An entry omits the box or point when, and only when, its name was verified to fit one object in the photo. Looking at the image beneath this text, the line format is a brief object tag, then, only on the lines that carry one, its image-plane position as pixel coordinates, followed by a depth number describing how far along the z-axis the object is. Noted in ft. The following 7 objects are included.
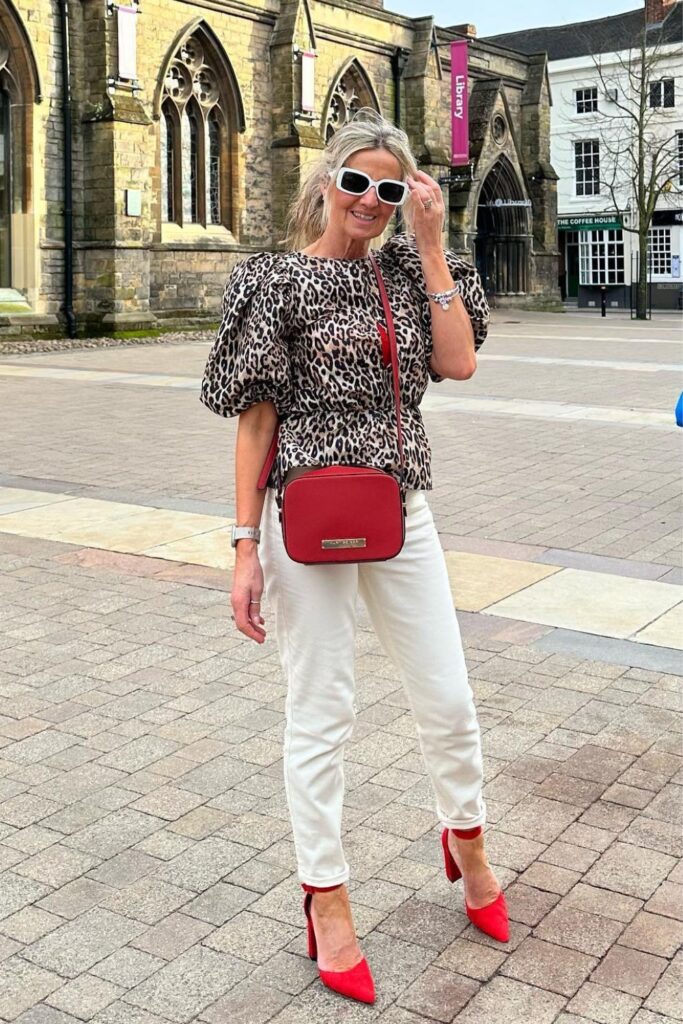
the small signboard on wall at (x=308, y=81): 104.42
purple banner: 122.62
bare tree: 171.73
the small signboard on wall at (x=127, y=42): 86.02
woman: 9.75
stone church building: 85.76
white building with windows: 172.35
